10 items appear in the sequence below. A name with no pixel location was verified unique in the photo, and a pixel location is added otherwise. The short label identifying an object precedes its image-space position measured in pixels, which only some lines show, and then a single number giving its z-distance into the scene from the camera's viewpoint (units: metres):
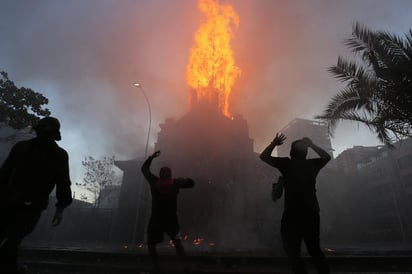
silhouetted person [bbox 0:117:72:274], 2.72
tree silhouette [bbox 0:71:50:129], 18.77
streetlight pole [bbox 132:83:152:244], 21.45
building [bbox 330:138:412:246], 33.94
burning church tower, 22.33
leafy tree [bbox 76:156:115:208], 39.96
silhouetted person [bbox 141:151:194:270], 4.60
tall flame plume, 28.89
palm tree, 8.36
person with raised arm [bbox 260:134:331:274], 3.41
